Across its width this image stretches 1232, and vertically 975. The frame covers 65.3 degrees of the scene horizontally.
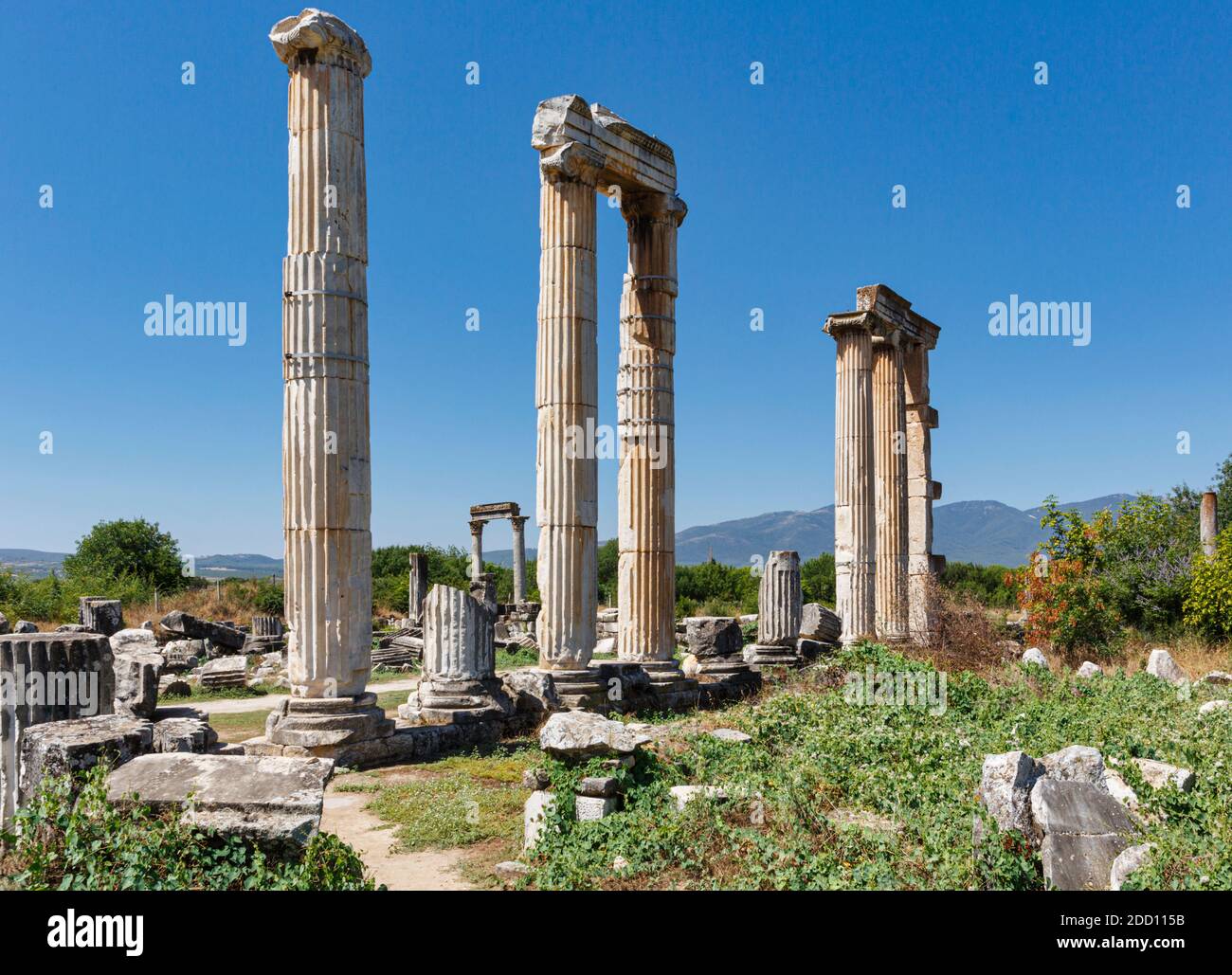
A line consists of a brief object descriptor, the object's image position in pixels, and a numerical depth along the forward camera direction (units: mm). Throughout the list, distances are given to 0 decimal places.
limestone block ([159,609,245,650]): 25891
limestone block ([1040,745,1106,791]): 7270
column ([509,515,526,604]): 40106
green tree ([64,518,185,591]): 42031
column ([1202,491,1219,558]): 24938
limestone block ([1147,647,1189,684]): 15625
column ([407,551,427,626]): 34375
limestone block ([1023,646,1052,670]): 17031
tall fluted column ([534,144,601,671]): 13547
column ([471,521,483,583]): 39659
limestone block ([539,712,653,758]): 8156
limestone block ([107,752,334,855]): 5527
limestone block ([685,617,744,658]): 16969
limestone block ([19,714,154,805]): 6500
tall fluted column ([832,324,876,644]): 20312
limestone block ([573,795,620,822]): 7648
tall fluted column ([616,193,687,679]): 15258
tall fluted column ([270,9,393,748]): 10953
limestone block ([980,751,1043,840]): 6488
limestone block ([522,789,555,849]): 7305
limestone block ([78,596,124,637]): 21016
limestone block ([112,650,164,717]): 13219
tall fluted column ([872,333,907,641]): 21344
